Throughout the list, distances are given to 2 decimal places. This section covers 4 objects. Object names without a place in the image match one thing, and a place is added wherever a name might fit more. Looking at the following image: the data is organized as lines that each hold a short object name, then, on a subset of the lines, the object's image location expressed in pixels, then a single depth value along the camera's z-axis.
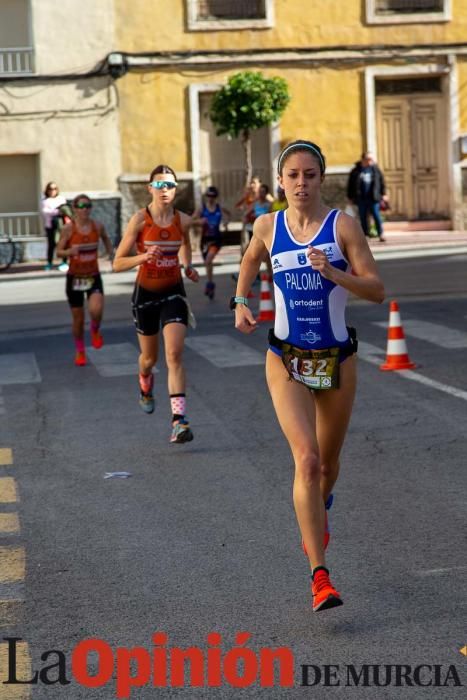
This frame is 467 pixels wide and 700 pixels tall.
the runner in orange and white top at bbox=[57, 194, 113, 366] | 15.53
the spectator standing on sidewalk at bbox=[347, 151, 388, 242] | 32.75
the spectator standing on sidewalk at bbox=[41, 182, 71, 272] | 32.34
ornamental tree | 33.97
